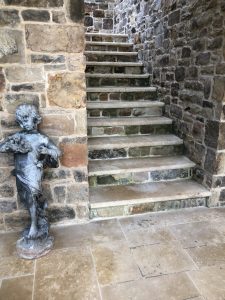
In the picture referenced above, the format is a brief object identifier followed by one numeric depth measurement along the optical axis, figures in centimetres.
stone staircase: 262
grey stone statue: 191
